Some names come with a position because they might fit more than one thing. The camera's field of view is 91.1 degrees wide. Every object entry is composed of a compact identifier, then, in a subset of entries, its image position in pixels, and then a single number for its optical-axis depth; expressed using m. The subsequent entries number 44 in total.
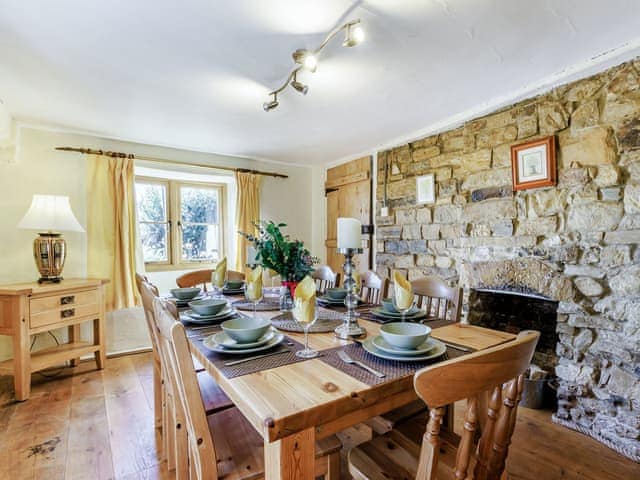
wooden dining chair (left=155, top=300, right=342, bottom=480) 0.89
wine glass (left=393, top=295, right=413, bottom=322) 1.36
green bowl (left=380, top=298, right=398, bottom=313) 1.63
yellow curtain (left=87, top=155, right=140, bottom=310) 3.00
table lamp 2.51
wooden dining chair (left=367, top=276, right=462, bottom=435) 1.34
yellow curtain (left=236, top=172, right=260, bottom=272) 3.72
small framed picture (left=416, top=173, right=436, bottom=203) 2.85
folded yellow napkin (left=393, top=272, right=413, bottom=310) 1.35
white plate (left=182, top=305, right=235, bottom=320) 1.52
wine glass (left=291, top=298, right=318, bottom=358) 1.10
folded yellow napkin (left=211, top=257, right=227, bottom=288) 2.18
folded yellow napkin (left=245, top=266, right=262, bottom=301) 1.63
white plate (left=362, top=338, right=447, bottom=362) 1.02
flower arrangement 1.63
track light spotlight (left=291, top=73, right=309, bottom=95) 1.89
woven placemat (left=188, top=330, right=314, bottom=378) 0.98
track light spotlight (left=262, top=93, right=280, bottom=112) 2.11
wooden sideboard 2.28
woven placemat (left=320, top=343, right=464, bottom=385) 0.92
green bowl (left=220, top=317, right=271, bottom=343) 1.13
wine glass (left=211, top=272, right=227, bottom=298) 2.18
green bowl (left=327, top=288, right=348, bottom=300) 1.92
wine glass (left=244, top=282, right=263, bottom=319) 1.63
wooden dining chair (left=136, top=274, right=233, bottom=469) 1.33
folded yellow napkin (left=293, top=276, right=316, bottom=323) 1.10
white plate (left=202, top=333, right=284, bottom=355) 1.09
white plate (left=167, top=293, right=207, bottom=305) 1.90
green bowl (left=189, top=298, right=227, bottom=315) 1.52
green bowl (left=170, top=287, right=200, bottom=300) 1.94
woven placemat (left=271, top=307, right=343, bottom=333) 1.40
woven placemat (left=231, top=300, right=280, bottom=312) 1.78
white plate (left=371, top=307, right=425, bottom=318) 1.57
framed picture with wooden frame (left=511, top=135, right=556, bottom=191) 2.02
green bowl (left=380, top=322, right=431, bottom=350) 1.03
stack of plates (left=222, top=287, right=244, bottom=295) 2.19
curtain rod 2.94
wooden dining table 0.75
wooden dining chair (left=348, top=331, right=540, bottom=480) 0.66
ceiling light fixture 1.48
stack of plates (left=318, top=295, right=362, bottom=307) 1.89
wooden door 3.62
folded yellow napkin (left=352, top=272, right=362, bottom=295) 1.64
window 3.49
